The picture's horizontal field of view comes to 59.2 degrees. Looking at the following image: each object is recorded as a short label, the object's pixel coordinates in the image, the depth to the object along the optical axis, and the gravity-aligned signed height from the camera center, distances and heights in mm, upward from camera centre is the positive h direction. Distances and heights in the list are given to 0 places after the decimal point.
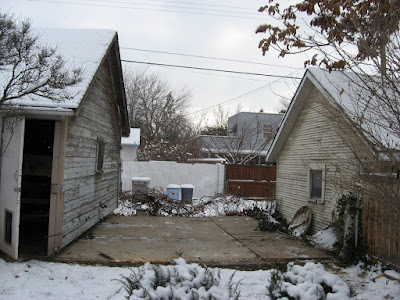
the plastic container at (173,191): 14547 -1457
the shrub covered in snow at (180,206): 12672 -1864
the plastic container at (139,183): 15273 -1218
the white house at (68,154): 6164 -75
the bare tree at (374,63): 4465 +1393
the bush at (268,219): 10125 -1899
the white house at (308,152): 9125 +321
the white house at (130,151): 24375 +254
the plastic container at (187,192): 15672 -1562
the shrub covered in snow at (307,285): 3479 -1270
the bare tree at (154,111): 36562 +4756
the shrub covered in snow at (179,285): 3270 -1259
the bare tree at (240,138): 25547 +1805
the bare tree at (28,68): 5281 +1338
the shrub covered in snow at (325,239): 7953 -1786
